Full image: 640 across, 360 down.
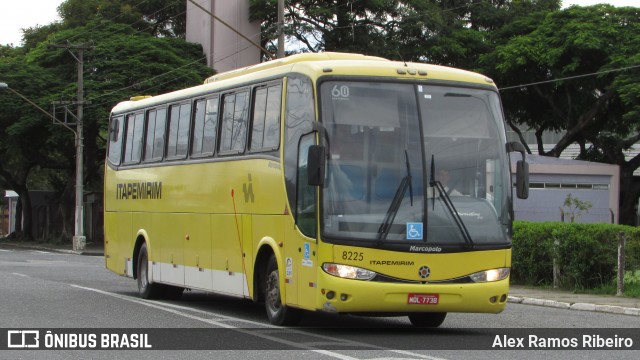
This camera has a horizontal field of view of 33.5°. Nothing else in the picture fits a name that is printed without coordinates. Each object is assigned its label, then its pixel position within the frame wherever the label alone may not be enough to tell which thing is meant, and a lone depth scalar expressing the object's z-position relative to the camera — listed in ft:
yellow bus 41.19
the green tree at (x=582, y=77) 147.74
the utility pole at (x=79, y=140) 152.76
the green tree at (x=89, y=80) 162.09
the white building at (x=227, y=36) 173.47
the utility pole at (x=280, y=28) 87.25
